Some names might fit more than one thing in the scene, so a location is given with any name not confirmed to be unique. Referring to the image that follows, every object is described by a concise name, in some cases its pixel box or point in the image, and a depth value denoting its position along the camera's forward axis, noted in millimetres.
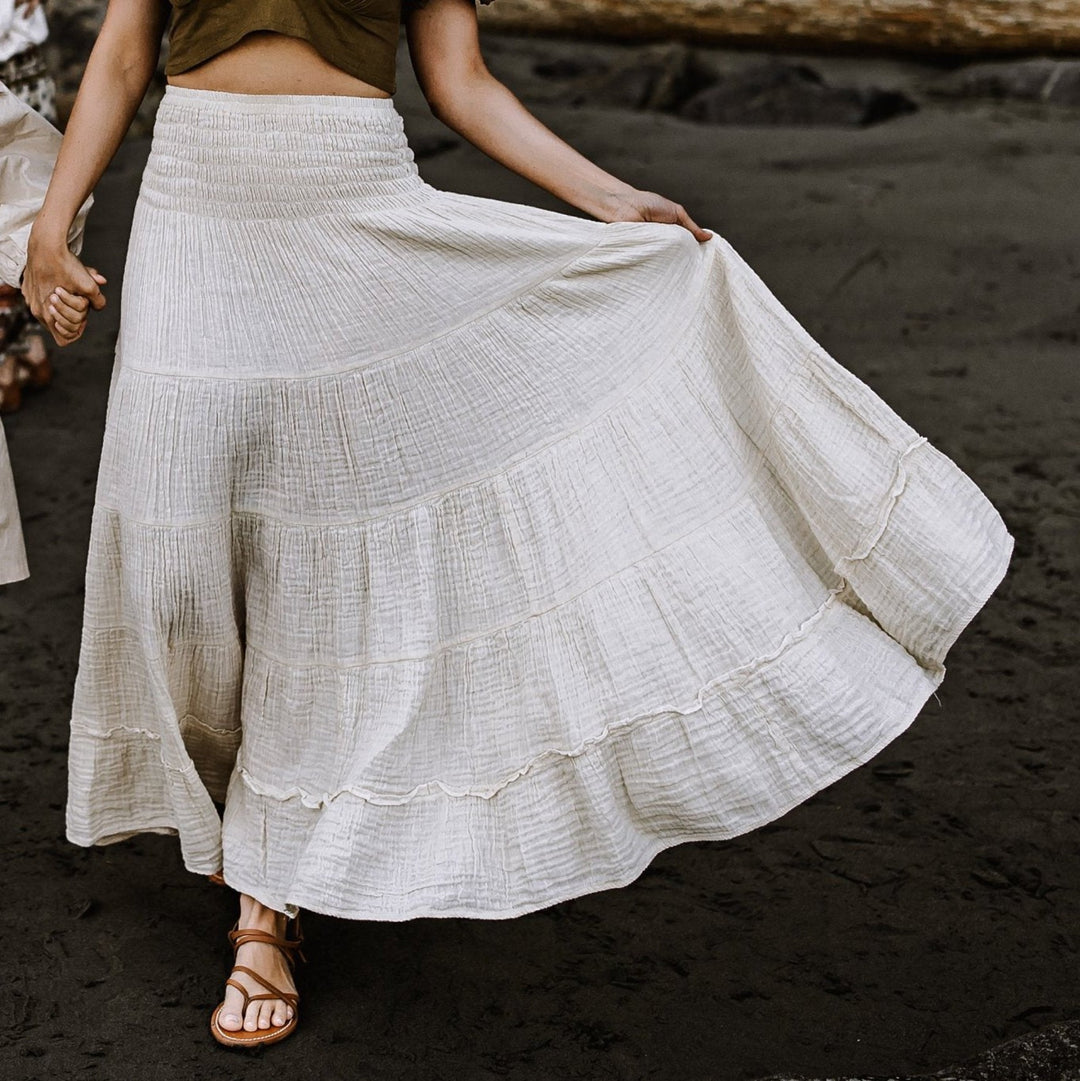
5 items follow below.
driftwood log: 7844
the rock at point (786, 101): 7922
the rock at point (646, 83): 8289
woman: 2035
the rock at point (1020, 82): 7789
